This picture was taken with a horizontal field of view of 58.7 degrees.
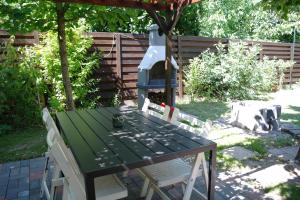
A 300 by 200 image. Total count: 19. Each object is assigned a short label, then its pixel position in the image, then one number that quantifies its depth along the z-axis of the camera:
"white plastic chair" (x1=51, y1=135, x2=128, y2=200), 2.07
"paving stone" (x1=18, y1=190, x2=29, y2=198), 3.15
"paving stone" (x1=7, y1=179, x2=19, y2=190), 3.34
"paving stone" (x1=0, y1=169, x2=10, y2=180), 3.64
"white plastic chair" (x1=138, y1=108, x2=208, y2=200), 2.51
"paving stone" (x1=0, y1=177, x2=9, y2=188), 3.43
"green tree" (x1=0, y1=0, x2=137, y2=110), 4.18
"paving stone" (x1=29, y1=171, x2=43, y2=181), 3.56
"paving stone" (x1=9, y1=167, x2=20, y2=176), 3.68
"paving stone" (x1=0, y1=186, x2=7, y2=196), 3.21
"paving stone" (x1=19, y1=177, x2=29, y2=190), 3.33
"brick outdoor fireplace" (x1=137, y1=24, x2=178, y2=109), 6.34
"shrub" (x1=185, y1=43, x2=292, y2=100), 8.45
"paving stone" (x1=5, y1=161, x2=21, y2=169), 3.93
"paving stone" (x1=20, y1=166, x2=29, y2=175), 3.71
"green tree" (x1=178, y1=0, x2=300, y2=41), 14.33
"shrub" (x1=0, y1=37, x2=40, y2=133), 5.35
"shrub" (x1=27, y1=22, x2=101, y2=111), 5.84
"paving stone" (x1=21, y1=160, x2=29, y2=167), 3.96
